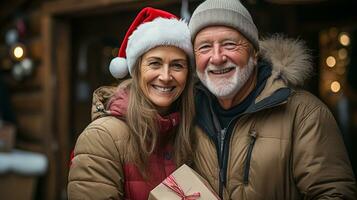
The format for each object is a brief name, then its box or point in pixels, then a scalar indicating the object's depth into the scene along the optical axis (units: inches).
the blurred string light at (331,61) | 258.2
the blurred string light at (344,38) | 244.2
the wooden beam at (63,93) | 227.0
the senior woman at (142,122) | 97.8
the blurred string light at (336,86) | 254.8
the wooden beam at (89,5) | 186.7
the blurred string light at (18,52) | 234.4
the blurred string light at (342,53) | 252.7
